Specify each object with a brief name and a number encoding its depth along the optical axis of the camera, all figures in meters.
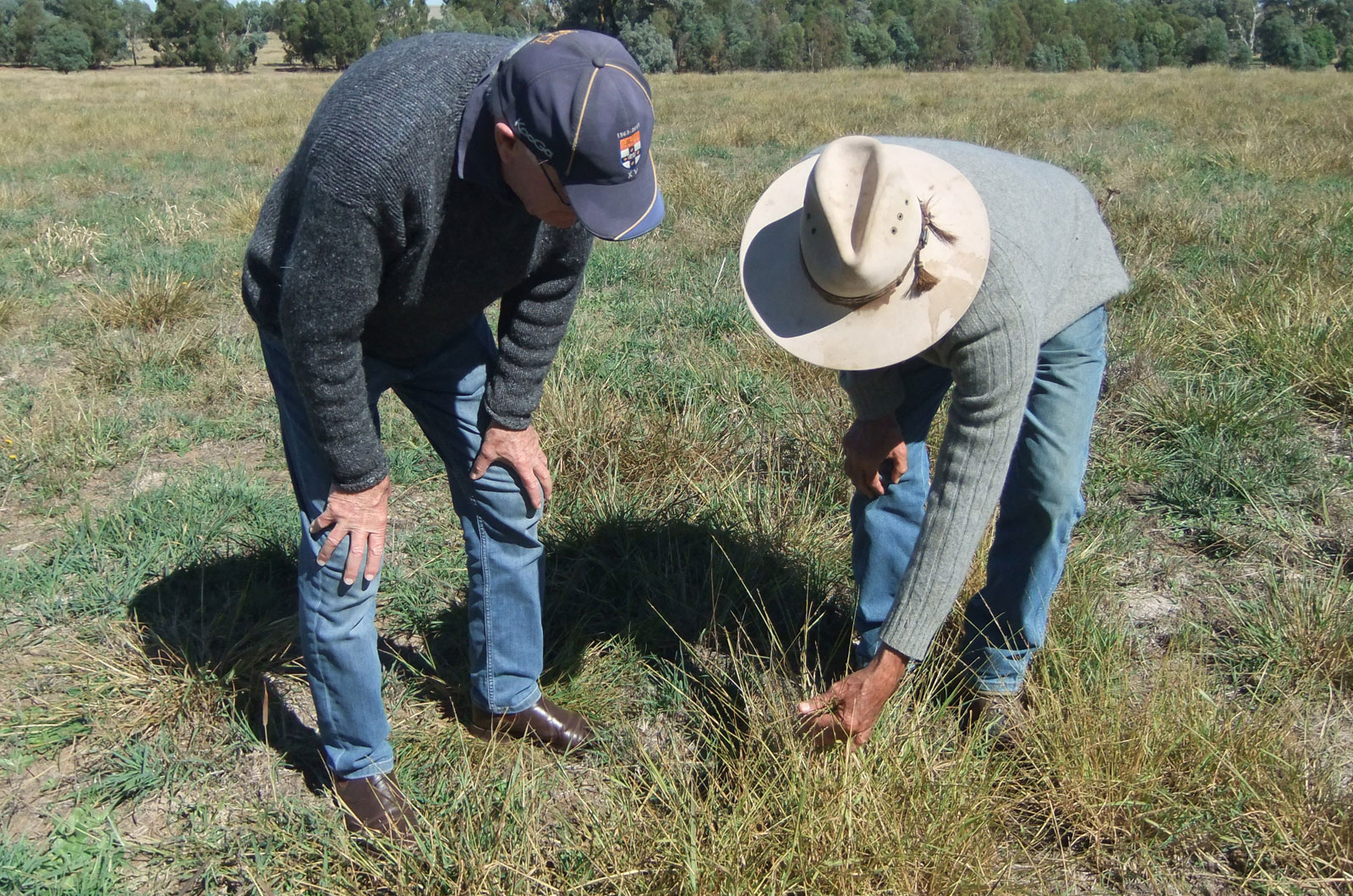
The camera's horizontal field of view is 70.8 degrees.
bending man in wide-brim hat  1.50
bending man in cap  1.50
